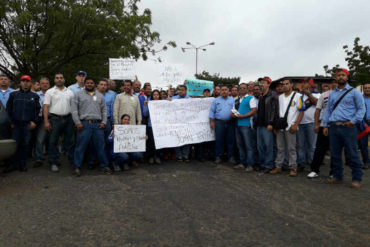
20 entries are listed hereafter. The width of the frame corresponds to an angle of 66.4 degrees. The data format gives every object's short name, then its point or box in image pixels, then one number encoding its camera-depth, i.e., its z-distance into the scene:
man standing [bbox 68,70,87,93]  6.53
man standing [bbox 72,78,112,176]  5.54
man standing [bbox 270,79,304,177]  5.77
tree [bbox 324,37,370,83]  26.33
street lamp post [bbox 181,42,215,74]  31.92
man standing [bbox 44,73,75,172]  5.88
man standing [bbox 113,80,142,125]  6.12
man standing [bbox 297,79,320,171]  6.23
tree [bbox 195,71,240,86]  49.28
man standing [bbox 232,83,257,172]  6.31
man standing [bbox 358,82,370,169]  6.84
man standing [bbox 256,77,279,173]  5.90
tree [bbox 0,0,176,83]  12.12
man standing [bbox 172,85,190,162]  7.24
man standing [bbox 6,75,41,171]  5.72
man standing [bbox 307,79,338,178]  5.60
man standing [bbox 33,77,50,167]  6.25
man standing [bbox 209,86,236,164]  6.94
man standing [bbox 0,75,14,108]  6.28
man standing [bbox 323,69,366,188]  4.92
